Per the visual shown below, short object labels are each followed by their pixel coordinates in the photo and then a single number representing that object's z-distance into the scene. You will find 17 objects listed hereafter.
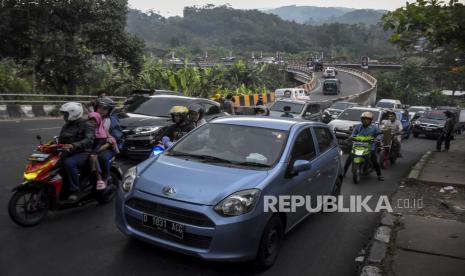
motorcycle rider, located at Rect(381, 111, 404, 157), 13.73
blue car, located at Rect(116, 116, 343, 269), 4.70
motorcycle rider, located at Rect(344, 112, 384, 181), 10.76
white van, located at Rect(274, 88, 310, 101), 32.44
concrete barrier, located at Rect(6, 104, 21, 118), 17.97
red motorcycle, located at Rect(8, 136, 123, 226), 5.86
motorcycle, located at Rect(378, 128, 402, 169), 12.90
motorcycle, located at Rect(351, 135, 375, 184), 10.61
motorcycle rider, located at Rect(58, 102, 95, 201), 6.24
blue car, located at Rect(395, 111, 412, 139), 21.96
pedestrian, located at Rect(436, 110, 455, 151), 17.69
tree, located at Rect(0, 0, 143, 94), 20.70
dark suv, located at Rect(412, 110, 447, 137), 24.45
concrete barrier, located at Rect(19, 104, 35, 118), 18.69
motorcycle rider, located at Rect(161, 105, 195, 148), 7.64
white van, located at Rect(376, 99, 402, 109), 30.67
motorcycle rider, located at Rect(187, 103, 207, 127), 8.26
